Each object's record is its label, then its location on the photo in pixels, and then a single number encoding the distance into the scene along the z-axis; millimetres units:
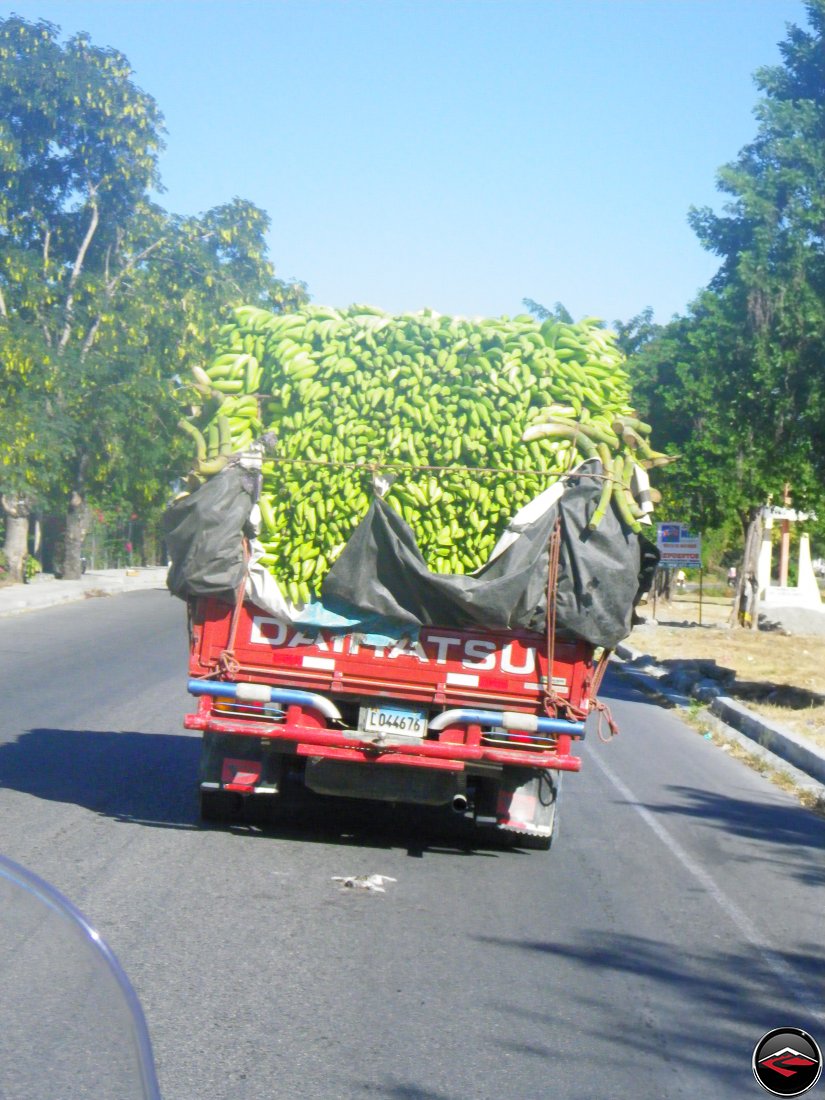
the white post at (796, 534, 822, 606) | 47219
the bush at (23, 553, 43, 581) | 37906
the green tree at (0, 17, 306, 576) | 34531
